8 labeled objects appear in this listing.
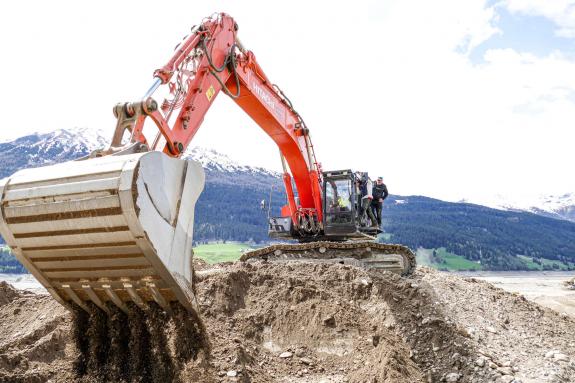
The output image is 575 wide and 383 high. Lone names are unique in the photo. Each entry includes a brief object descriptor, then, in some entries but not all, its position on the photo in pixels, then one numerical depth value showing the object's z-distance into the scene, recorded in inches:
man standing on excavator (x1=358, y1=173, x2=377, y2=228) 476.7
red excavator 182.7
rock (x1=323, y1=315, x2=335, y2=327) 275.1
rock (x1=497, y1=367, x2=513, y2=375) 238.2
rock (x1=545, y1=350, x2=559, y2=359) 268.8
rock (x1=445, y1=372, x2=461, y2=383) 237.9
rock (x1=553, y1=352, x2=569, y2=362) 263.6
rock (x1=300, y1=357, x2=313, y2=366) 251.5
